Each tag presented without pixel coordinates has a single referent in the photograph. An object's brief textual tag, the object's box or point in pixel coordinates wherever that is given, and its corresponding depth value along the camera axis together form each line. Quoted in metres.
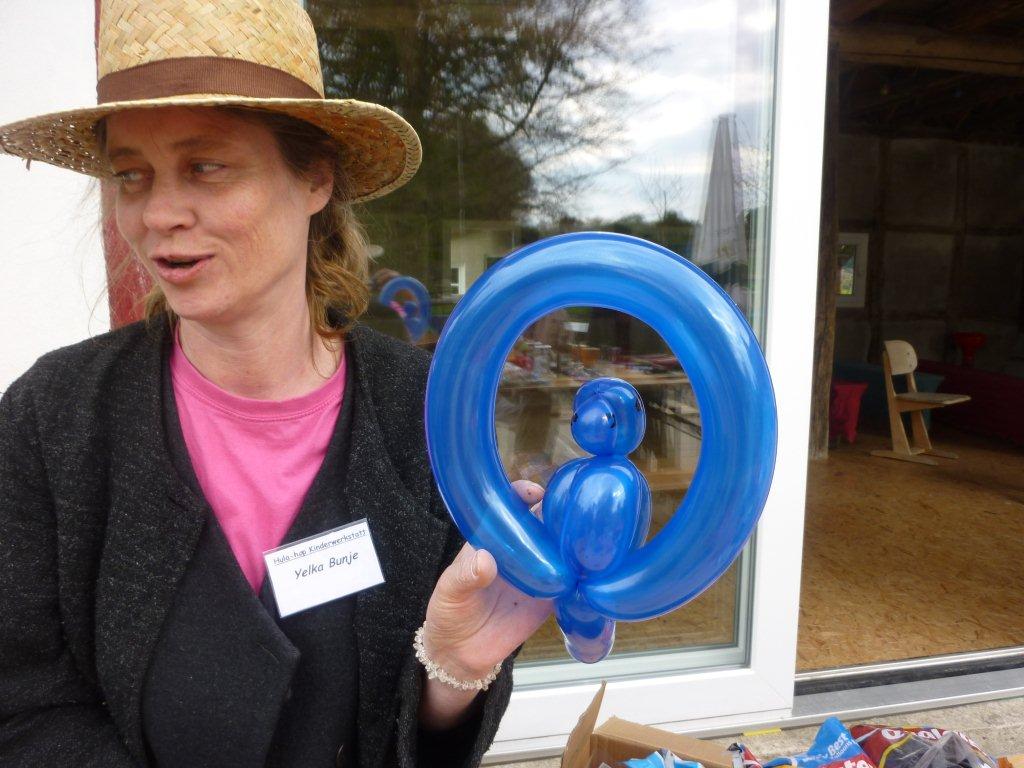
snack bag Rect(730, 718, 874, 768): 1.71
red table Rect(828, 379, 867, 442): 7.23
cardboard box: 1.70
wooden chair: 6.75
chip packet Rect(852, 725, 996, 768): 1.67
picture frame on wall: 10.41
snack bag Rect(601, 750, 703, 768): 1.57
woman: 0.84
